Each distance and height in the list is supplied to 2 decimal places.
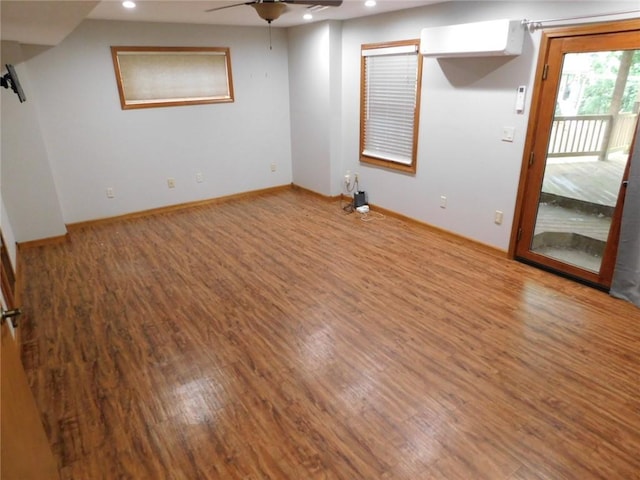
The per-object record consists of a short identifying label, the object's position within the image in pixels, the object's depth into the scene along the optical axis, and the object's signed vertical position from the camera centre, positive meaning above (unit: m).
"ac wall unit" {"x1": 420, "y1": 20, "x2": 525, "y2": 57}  3.26 +0.42
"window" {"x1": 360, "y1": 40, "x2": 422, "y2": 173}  4.53 -0.12
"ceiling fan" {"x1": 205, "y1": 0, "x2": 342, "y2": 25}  2.63 +0.54
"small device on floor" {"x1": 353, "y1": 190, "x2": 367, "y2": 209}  5.47 -1.35
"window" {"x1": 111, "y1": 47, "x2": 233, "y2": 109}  4.91 +0.26
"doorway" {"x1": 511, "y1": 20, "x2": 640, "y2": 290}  2.98 -0.46
